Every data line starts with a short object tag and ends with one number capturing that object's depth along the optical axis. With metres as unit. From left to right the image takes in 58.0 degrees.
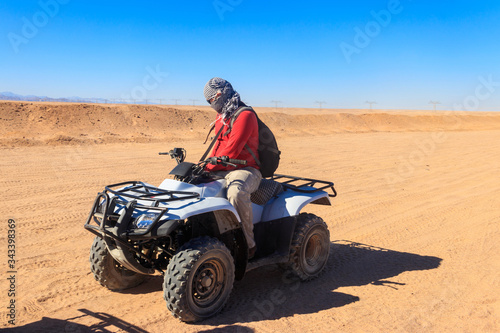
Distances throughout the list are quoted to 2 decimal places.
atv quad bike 4.36
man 4.95
